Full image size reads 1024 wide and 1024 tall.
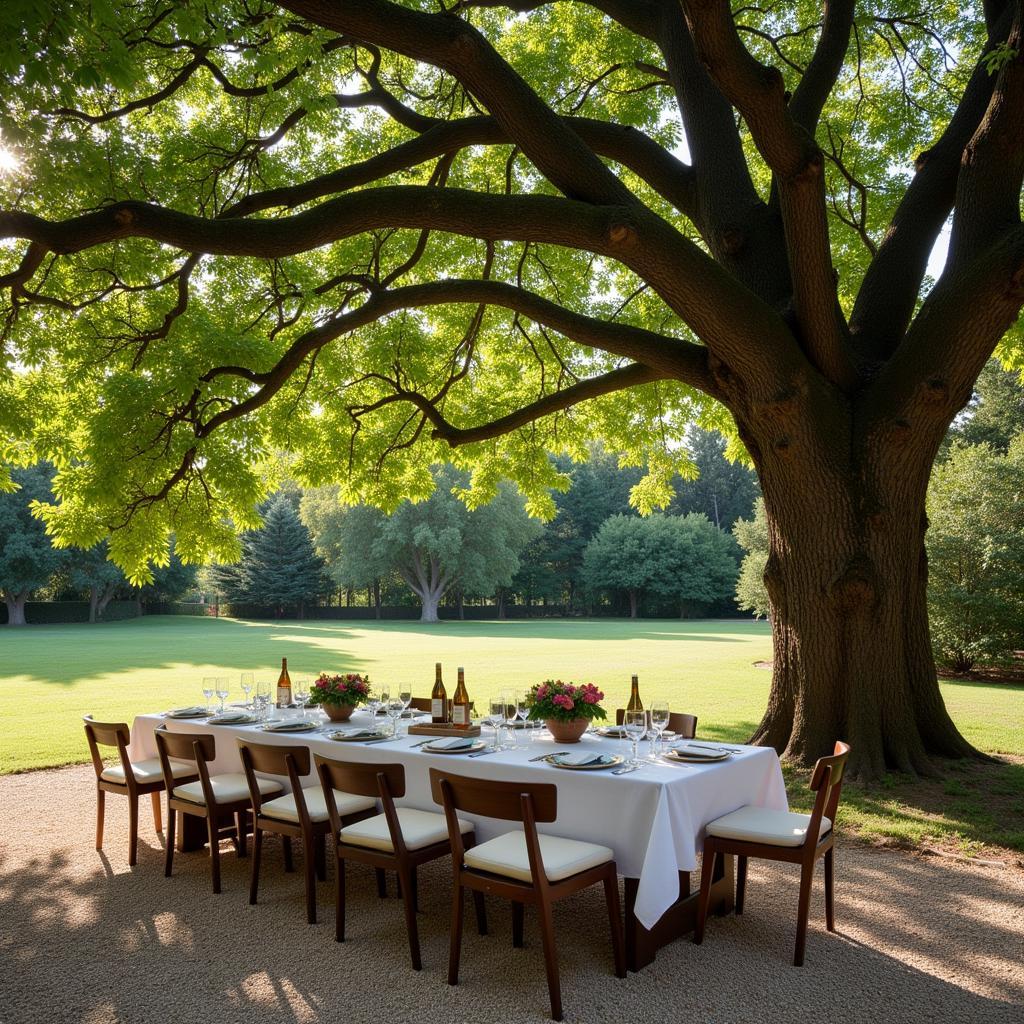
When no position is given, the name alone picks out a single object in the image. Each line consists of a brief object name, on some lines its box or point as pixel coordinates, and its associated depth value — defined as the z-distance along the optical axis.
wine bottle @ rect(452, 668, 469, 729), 5.82
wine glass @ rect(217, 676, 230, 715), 6.80
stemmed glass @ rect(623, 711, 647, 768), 5.00
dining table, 4.27
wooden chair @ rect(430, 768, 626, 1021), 3.98
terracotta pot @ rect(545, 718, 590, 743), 5.36
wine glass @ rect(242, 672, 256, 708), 6.90
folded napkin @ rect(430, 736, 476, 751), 5.25
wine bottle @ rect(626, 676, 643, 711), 5.89
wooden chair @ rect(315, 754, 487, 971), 4.50
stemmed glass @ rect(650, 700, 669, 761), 5.05
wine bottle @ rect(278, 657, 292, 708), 7.12
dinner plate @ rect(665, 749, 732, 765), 4.92
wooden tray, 5.74
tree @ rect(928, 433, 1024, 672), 20.00
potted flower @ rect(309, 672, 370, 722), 6.29
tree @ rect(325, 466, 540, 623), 52.22
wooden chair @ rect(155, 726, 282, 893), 5.64
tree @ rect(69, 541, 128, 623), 50.19
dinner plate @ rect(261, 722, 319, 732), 5.98
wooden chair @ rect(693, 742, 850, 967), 4.49
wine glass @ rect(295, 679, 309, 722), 7.00
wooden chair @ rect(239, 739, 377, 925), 5.06
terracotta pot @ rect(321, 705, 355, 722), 6.29
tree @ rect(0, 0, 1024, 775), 6.56
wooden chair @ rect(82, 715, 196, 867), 6.18
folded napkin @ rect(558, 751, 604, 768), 4.71
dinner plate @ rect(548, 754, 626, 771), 4.65
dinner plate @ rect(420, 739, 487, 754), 5.16
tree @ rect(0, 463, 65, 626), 46.66
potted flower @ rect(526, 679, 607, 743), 5.35
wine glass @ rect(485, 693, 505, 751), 5.64
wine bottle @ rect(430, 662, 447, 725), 6.02
